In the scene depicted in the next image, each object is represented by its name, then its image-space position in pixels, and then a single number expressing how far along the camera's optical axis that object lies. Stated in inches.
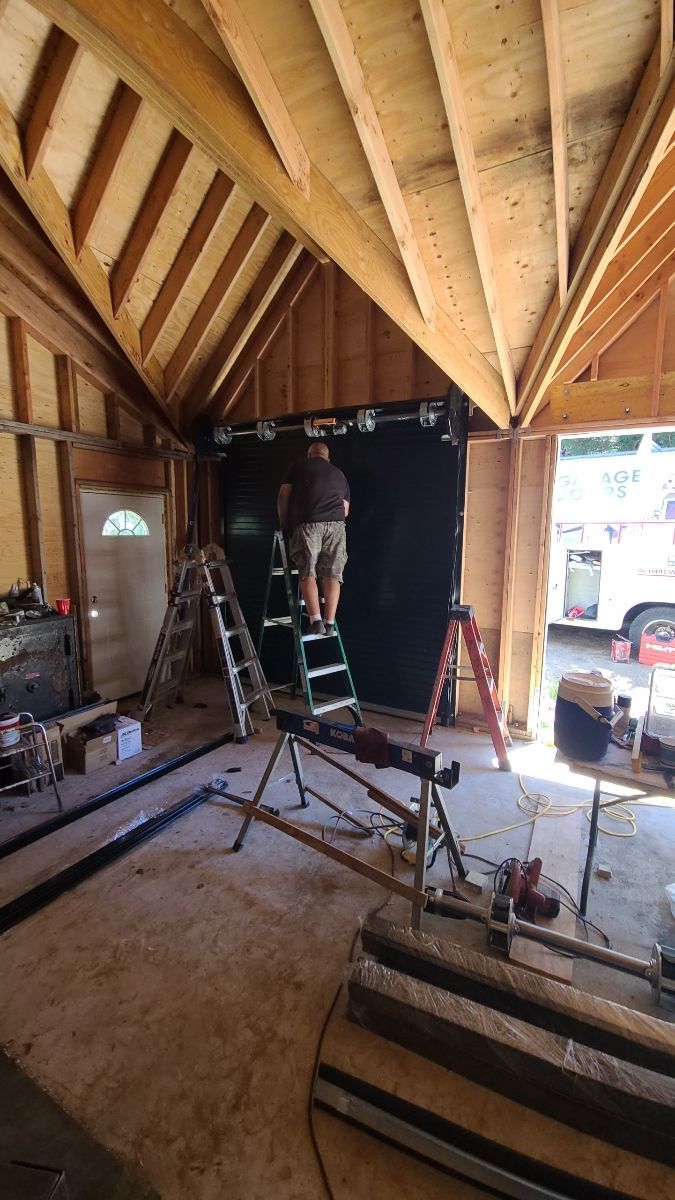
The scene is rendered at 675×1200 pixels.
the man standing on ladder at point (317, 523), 150.7
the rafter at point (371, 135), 53.5
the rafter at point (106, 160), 110.3
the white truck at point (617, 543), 240.1
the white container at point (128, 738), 145.4
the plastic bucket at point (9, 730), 118.0
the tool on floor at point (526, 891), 83.4
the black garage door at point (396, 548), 166.2
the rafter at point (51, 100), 98.7
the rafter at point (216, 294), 145.9
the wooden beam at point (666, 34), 51.5
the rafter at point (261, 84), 53.8
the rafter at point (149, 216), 123.2
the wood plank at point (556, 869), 76.7
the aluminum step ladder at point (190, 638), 159.0
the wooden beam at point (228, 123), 59.9
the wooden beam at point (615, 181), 57.1
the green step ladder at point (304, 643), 156.3
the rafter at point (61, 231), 105.4
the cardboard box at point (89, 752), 138.4
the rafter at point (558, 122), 53.0
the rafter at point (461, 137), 53.1
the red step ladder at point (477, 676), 141.3
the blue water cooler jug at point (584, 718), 83.2
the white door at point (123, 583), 175.8
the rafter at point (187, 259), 134.3
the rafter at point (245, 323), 159.5
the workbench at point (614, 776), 76.2
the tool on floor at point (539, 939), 70.1
